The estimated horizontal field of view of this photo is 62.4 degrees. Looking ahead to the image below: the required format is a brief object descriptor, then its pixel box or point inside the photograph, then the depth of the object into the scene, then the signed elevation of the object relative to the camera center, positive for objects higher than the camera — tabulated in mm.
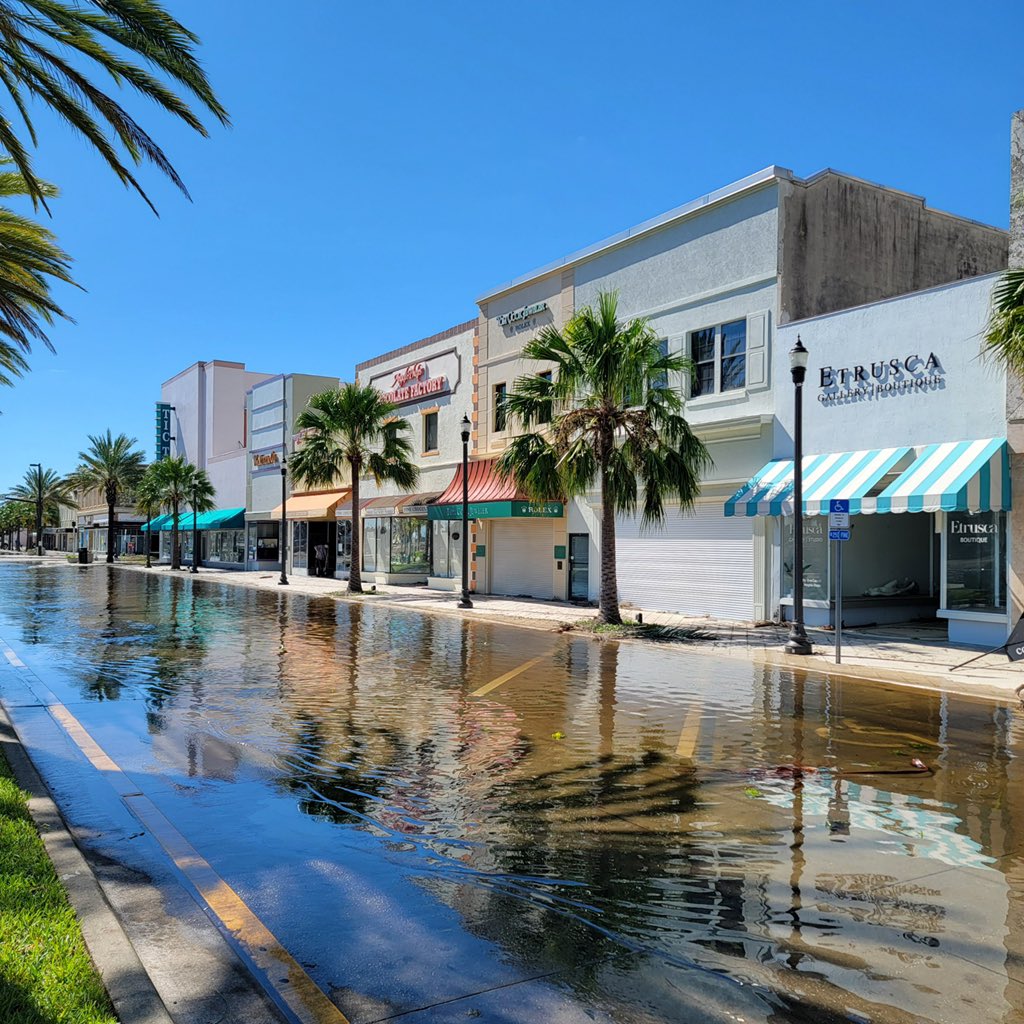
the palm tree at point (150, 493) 55156 +2782
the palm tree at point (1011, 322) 11648 +2996
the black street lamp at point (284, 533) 37969 +111
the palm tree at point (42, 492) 97688 +5240
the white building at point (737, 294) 20078 +6113
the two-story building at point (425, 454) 32125 +3222
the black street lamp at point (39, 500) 96188 +3946
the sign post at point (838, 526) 14023 +182
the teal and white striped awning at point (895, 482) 14820 +1078
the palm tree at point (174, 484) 53906 +3261
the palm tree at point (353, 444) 31703 +3544
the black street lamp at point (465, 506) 24984 +916
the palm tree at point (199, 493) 54219 +2761
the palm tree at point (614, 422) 18906 +2590
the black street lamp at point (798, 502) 15383 +656
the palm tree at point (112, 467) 63406 +5162
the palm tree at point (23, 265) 13086 +4414
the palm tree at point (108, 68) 8828 +5142
